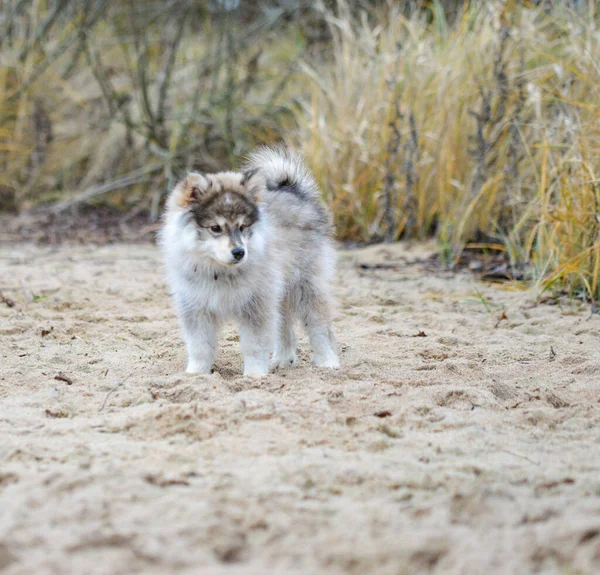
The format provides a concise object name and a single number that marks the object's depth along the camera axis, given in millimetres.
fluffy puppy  8250
